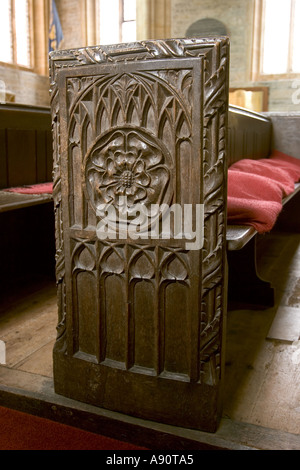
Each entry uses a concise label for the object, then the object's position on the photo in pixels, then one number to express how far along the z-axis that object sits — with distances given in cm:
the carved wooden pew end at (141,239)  122
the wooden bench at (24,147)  271
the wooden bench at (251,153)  237
